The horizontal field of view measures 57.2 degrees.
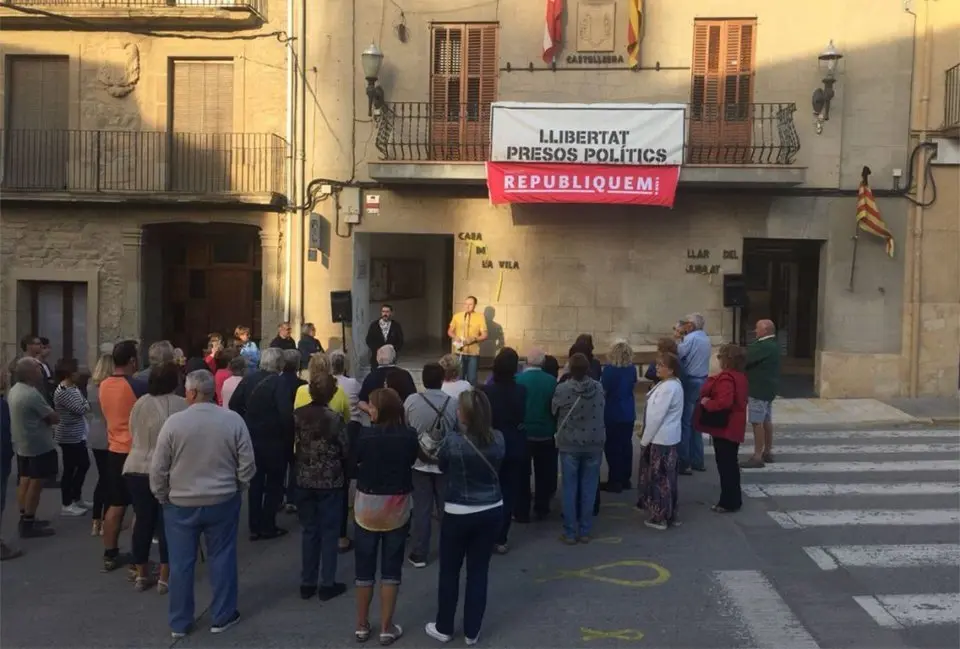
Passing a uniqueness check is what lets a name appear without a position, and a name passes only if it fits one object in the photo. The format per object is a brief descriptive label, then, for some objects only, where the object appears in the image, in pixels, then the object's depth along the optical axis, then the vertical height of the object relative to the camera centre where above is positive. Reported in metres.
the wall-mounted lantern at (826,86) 14.37 +3.37
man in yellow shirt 14.46 -0.91
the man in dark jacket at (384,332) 14.02 -0.85
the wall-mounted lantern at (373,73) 14.82 +3.48
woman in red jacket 8.18 -1.20
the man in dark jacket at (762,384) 10.09 -1.10
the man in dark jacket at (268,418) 7.30 -1.18
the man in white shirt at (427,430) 6.38 -1.06
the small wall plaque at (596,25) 15.15 +4.47
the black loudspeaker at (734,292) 15.12 -0.07
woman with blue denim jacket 5.25 -1.36
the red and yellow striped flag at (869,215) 14.74 +1.28
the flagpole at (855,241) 15.12 +0.86
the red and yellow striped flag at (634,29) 14.82 +4.34
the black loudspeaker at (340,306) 15.51 -0.49
